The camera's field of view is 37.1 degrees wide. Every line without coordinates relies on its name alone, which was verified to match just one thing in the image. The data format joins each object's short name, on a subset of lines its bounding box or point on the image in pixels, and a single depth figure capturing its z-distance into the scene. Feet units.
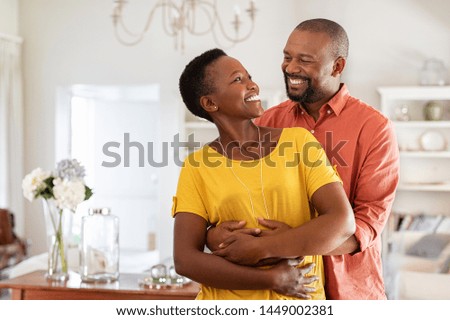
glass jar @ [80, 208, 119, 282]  8.73
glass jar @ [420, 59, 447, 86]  17.44
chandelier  19.40
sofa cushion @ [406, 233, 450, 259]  15.61
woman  4.75
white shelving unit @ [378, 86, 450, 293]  17.33
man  5.51
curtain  20.42
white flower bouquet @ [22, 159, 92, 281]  8.98
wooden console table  8.22
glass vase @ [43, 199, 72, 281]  9.06
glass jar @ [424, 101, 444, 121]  17.33
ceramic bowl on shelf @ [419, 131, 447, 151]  17.58
